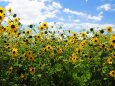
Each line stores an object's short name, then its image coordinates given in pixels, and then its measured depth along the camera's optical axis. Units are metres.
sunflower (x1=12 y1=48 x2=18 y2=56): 2.84
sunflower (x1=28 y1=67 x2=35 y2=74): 2.72
